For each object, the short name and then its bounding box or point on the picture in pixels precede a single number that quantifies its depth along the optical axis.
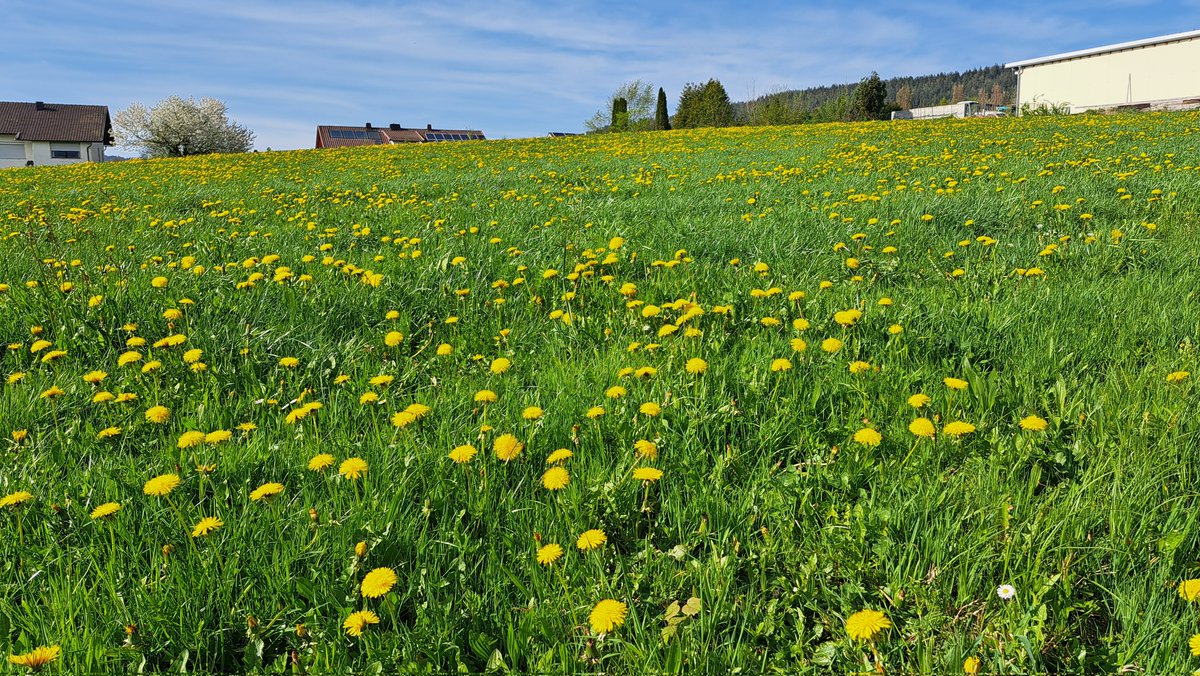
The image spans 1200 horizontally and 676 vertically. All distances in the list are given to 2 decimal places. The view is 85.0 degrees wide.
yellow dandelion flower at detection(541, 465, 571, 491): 1.80
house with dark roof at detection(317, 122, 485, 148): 70.38
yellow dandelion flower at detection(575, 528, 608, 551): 1.60
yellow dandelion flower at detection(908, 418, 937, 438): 1.94
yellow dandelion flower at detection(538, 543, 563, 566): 1.59
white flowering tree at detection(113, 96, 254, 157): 50.47
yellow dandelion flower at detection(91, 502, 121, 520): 1.67
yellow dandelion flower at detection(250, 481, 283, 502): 1.75
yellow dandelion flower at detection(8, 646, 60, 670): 1.28
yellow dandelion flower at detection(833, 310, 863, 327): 2.68
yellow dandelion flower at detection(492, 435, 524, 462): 1.97
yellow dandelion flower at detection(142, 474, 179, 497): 1.75
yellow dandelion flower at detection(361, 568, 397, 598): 1.47
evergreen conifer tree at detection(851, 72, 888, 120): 45.19
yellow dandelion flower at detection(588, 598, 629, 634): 1.38
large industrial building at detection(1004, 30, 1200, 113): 37.28
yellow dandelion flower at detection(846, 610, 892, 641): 1.36
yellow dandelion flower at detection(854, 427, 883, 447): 1.93
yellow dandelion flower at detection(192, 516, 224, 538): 1.66
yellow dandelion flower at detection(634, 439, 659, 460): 1.97
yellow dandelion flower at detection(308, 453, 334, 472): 1.92
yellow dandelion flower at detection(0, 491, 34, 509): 1.73
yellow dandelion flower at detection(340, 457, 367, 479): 1.86
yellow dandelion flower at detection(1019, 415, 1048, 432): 1.94
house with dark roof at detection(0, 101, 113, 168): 57.28
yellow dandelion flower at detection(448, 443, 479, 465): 1.93
